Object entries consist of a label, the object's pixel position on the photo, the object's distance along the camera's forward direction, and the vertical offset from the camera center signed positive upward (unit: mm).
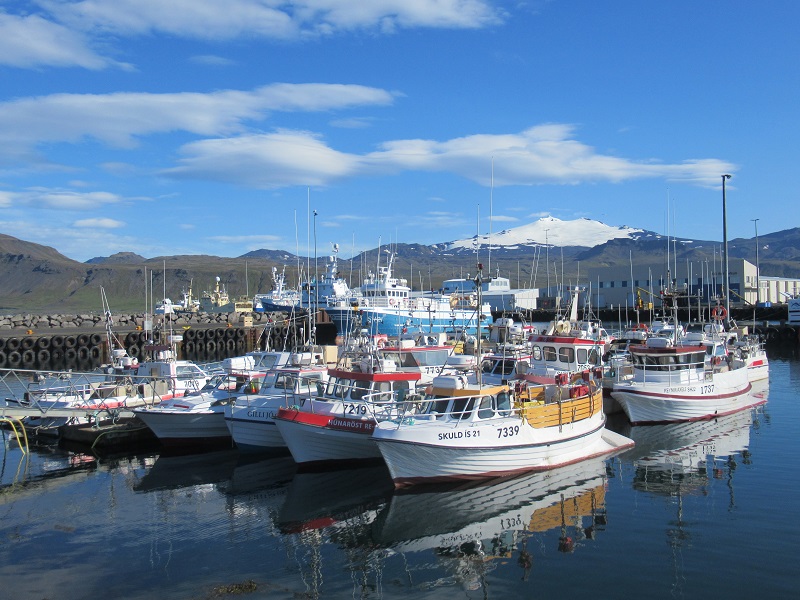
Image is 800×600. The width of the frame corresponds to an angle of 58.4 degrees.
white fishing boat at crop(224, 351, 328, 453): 22938 -3305
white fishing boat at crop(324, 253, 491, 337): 73062 -401
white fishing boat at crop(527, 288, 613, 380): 28234 -1935
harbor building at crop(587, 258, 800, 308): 105438 +2903
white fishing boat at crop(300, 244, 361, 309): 83250 +2051
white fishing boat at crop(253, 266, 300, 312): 96875 +1124
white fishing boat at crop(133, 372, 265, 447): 24516 -3826
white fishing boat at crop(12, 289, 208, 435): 26438 -3183
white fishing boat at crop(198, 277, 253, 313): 101250 +585
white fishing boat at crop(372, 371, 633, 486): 18203 -3418
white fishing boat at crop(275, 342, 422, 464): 20219 -3095
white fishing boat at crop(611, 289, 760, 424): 28141 -3420
